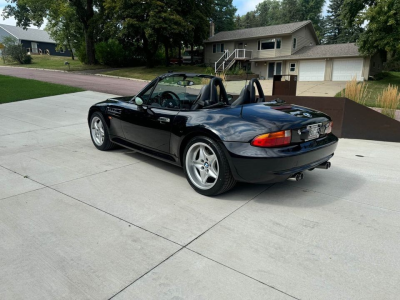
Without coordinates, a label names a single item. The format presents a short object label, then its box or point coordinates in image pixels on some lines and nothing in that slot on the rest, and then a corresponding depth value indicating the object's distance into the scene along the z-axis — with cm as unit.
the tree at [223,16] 6275
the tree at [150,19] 3203
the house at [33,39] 6275
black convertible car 334
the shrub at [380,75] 2914
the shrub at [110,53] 3891
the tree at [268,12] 8575
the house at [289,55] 3036
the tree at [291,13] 6944
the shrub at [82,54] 4062
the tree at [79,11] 3691
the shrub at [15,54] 4431
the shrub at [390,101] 809
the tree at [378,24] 2095
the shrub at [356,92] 865
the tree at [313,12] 6975
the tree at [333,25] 6700
